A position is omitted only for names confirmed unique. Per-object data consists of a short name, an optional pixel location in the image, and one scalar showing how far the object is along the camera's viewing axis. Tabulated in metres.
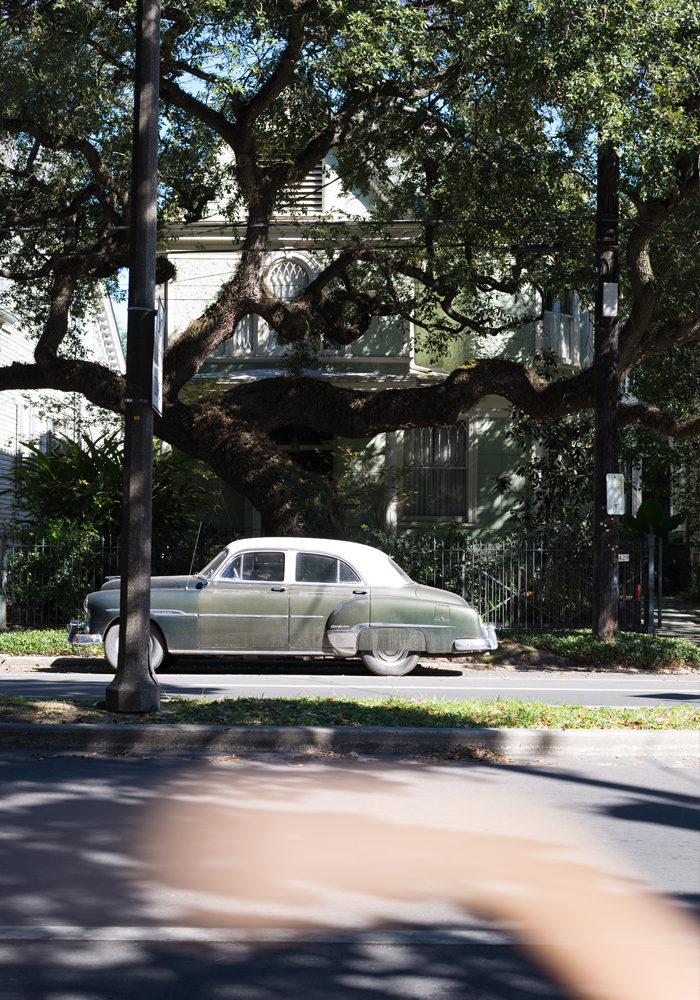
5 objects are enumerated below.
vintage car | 14.45
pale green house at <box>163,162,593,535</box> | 24.66
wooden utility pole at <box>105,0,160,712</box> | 9.84
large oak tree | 14.39
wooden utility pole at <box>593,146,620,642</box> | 16.98
